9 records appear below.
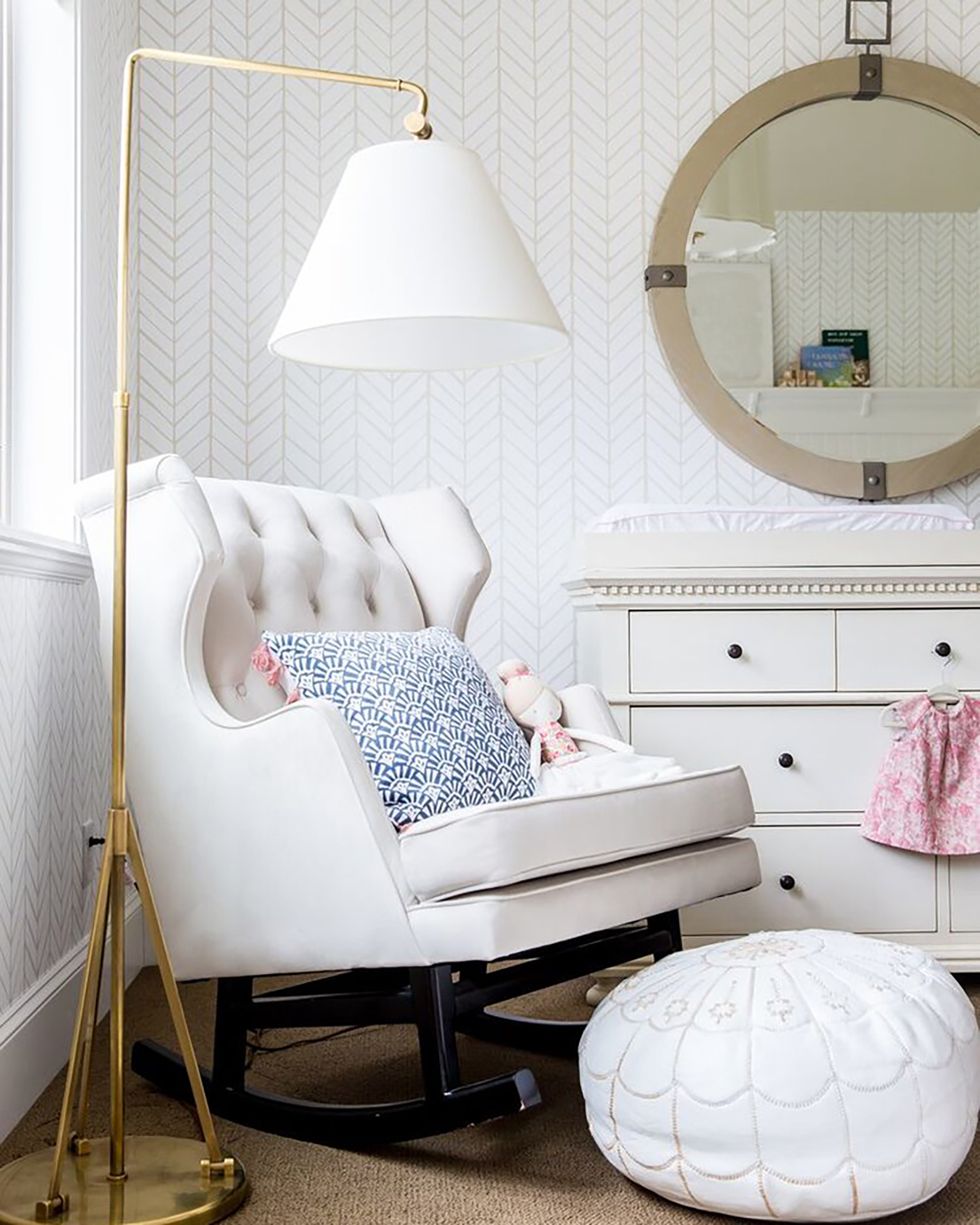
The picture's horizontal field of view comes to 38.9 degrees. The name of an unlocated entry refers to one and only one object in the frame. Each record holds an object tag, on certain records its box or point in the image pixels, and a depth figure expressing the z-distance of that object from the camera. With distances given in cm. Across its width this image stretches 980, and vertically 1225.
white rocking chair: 172
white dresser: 264
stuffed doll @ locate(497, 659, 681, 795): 221
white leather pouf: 152
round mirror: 314
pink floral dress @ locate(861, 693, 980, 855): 259
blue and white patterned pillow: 198
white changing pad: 279
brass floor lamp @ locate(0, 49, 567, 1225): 161
